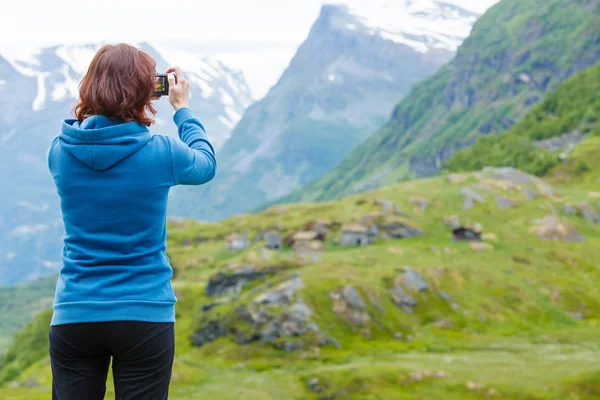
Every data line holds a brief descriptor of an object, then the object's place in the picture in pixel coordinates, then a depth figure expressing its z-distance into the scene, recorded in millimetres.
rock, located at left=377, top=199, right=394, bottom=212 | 105688
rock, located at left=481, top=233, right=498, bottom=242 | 94094
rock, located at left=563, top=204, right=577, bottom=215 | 104250
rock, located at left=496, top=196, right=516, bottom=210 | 104450
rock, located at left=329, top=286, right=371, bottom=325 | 68875
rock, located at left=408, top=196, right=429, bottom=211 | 105250
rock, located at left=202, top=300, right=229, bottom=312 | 78000
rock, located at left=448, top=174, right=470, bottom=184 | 114738
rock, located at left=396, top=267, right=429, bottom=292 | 76125
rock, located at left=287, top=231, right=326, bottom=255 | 99312
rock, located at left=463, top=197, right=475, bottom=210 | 104231
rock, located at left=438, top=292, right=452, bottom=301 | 75562
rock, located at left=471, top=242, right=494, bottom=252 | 90875
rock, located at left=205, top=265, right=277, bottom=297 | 84125
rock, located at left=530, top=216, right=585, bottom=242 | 95562
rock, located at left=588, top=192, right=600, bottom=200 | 109519
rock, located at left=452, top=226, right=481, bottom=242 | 94375
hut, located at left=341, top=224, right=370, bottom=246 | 97938
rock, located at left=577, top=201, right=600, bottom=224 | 103156
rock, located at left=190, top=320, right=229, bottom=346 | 71069
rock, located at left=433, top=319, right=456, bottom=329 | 70375
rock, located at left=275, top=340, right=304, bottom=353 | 64688
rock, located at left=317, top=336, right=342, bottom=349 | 64750
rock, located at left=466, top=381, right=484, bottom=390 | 43425
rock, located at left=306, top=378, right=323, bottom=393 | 48091
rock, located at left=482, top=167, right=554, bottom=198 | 111500
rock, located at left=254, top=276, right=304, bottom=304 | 70138
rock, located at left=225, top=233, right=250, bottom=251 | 114831
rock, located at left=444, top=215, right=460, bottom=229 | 98844
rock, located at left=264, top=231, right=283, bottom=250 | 104562
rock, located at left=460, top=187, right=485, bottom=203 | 106250
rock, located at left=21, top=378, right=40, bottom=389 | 52138
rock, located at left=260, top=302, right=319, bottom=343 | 66188
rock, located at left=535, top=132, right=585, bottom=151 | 186375
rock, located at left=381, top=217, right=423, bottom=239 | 97500
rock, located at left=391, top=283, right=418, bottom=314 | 73262
